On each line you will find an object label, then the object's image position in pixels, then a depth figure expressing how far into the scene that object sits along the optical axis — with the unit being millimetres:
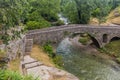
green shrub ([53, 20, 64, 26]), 28028
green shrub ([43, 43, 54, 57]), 19279
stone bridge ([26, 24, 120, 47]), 20372
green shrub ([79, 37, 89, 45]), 25559
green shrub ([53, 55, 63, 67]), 18231
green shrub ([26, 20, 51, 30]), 22616
